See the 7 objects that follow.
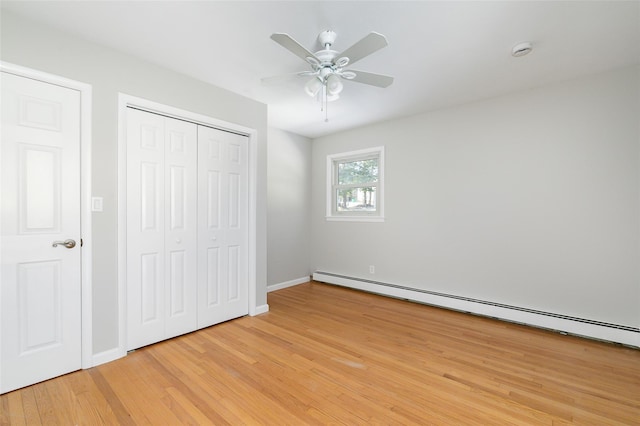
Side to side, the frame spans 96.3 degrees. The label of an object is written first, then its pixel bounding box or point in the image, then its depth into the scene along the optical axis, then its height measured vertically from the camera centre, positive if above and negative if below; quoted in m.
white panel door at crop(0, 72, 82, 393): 1.96 -0.18
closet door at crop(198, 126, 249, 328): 3.03 -0.20
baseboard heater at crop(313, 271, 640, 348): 2.67 -1.15
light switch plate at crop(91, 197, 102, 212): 2.31 +0.02
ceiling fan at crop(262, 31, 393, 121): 1.80 +1.04
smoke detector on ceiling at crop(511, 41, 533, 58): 2.30 +1.33
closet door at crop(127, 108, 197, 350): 2.55 -0.19
